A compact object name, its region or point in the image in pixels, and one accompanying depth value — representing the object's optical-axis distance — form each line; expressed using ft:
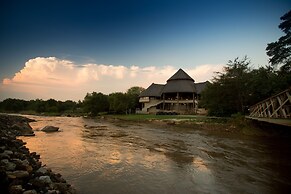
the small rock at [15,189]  16.19
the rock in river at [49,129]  74.08
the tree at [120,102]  173.88
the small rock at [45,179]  19.73
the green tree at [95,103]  195.52
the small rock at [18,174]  18.97
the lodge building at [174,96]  159.84
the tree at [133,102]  181.16
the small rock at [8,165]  20.43
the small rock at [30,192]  16.48
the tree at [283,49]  77.36
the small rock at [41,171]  22.16
